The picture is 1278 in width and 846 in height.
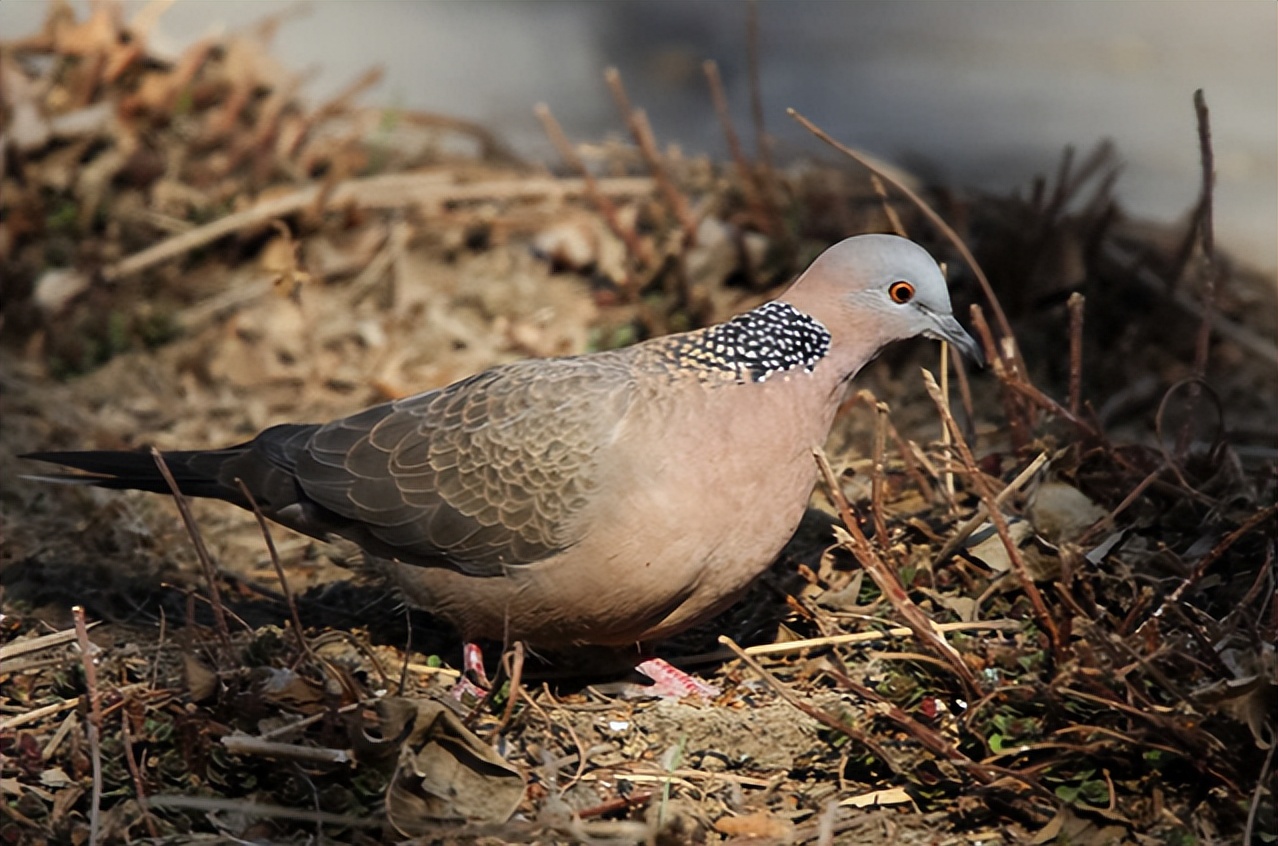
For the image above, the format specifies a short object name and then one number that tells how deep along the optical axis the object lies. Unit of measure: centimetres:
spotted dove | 669
